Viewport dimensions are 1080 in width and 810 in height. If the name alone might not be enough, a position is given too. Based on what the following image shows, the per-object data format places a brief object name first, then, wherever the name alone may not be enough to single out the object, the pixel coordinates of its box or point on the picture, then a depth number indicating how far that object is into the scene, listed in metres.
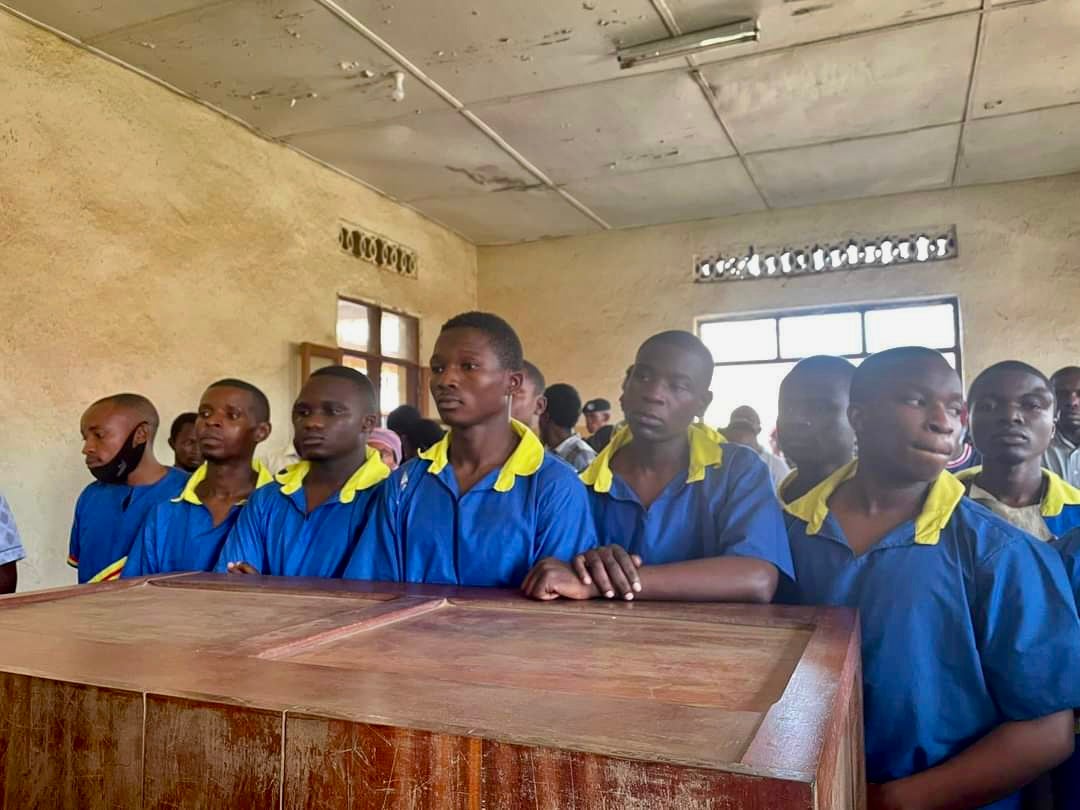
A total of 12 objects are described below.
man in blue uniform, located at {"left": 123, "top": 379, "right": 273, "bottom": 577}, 2.10
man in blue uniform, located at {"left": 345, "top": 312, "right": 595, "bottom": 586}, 1.61
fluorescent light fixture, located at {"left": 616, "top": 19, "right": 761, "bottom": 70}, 3.54
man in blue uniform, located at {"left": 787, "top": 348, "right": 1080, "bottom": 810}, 1.12
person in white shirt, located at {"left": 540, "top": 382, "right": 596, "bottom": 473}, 4.17
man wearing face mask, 2.47
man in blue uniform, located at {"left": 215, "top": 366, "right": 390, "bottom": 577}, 1.92
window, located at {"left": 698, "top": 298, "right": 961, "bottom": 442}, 5.86
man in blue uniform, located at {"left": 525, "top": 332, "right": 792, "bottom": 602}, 1.28
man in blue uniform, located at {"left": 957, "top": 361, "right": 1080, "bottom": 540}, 1.88
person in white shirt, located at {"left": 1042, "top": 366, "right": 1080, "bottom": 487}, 2.88
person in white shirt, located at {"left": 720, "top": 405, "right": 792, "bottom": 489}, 4.11
